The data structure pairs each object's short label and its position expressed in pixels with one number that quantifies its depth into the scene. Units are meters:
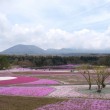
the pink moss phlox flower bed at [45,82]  22.84
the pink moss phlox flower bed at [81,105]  11.43
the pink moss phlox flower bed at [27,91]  16.19
